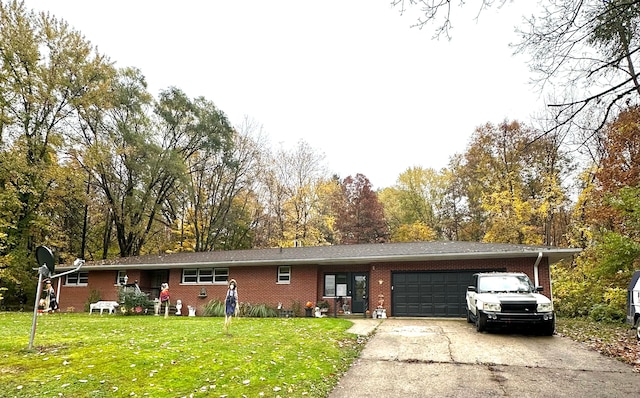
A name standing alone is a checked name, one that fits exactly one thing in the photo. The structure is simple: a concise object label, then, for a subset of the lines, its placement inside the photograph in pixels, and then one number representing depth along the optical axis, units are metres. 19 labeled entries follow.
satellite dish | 8.09
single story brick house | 16.70
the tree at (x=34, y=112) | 22.95
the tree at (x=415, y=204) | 35.19
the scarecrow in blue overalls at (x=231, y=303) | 11.46
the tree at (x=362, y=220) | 36.03
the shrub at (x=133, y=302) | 19.34
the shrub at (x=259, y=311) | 18.80
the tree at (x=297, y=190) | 32.88
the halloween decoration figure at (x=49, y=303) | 19.89
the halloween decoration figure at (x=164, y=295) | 17.10
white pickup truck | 10.62
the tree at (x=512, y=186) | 25.34
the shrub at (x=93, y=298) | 22.94
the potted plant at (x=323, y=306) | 18.55
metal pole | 7.76
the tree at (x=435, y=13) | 4.42
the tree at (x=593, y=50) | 5.15
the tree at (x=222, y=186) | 33.00
